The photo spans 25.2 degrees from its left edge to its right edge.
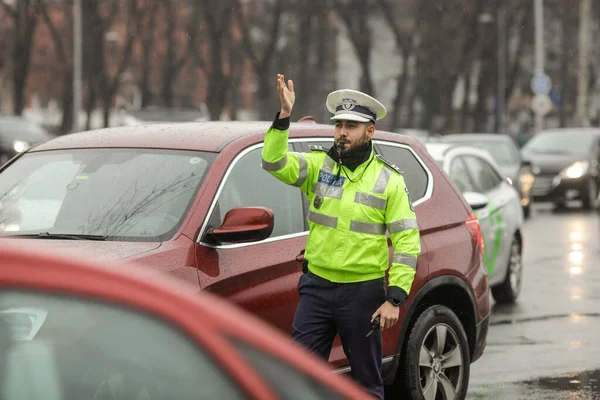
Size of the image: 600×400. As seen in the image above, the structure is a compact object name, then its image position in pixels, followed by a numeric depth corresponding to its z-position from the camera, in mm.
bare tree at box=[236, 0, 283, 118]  48156
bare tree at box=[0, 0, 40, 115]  51438
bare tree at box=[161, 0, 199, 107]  57688
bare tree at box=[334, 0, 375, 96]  47969
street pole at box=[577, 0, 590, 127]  44719
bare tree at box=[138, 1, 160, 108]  59000
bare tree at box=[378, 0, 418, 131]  49469
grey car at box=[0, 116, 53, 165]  34281
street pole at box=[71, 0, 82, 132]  52838
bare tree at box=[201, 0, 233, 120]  47656
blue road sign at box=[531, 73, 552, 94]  38812
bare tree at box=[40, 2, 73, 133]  53875
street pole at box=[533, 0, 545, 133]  44625
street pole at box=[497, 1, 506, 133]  57441
